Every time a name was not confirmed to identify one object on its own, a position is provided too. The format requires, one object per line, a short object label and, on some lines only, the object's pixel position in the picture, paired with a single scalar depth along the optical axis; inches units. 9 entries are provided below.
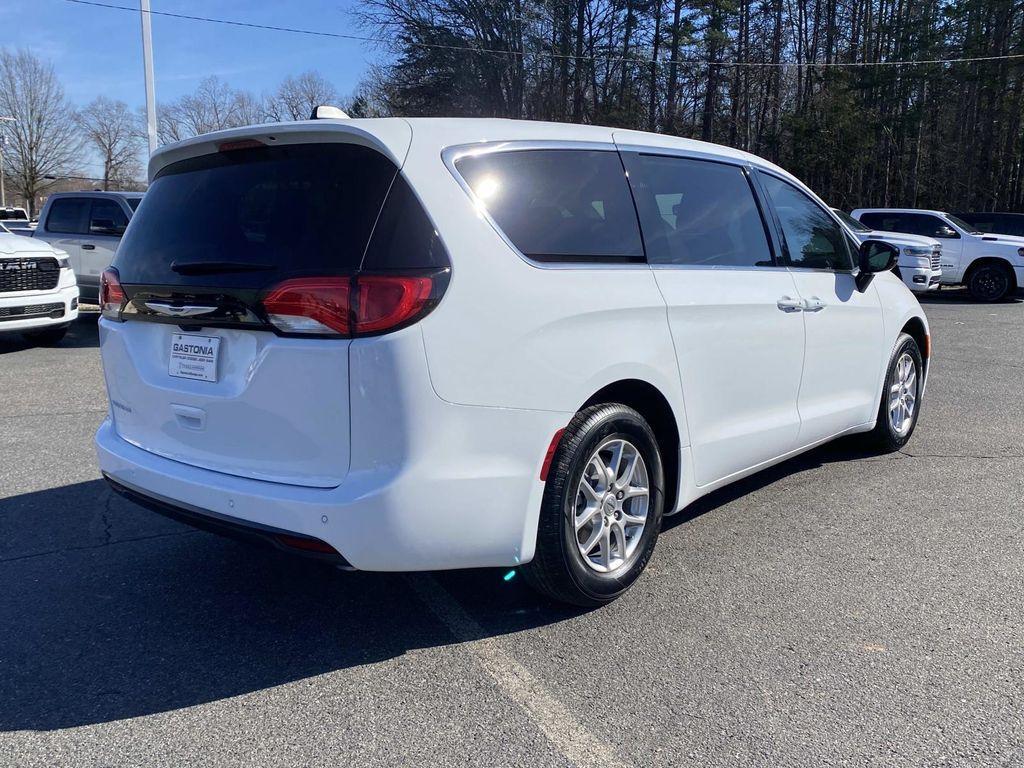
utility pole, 776.9
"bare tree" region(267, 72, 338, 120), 1804.3
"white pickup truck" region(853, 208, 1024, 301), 713.6
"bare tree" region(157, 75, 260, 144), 1983.3
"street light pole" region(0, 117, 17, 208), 2281.0
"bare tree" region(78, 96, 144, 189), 2591.0
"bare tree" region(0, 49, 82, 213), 2377.0
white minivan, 108.7
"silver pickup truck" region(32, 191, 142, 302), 490.3
